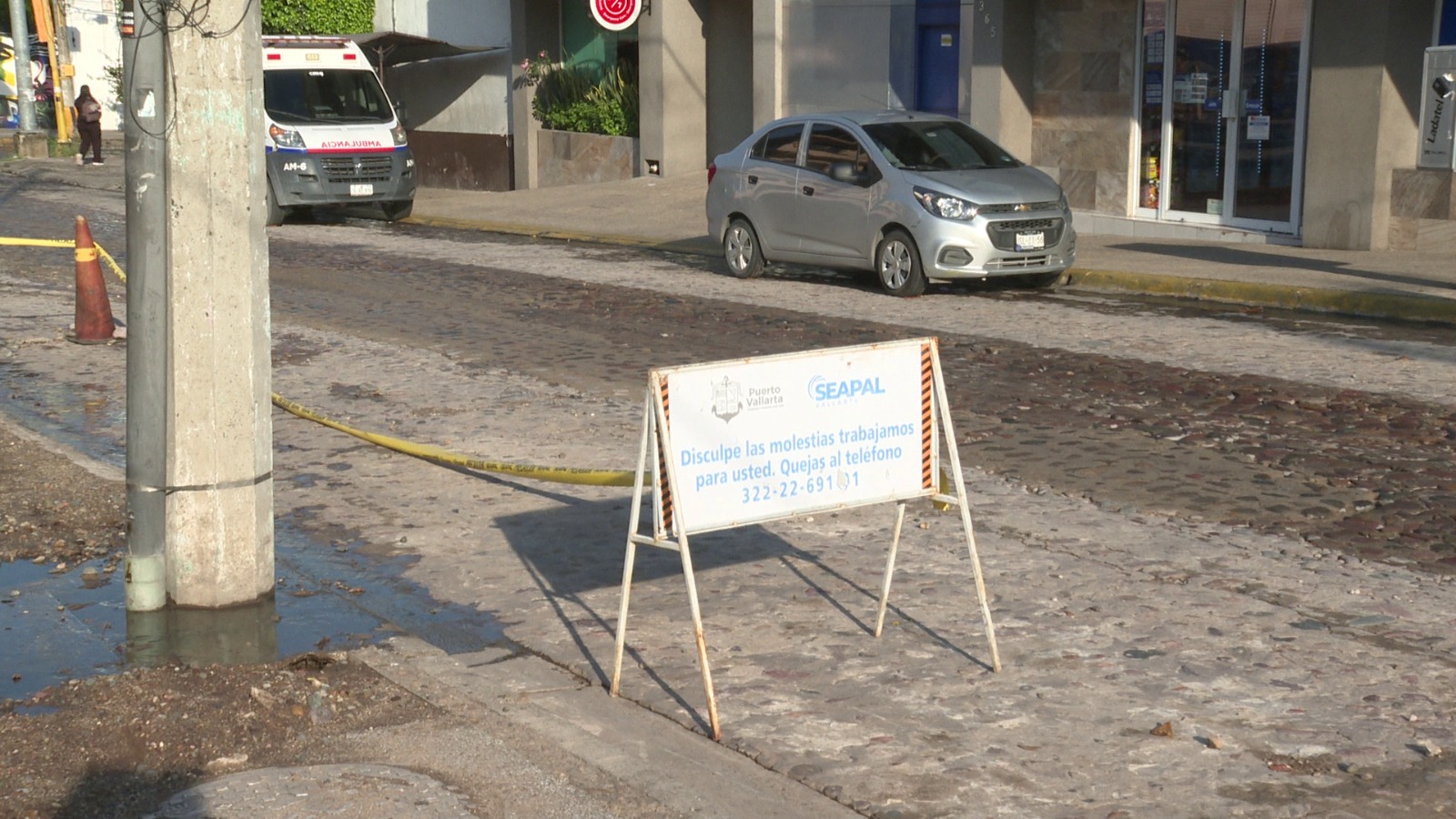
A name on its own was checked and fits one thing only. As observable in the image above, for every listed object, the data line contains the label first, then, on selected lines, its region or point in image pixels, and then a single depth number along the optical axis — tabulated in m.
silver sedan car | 15.58
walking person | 39.53
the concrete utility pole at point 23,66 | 41.84
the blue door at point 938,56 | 24.31
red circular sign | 28.88
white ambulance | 24.20
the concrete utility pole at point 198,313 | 5.91
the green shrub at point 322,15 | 33.19
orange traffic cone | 12.71
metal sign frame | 5.23
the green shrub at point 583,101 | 30.28
